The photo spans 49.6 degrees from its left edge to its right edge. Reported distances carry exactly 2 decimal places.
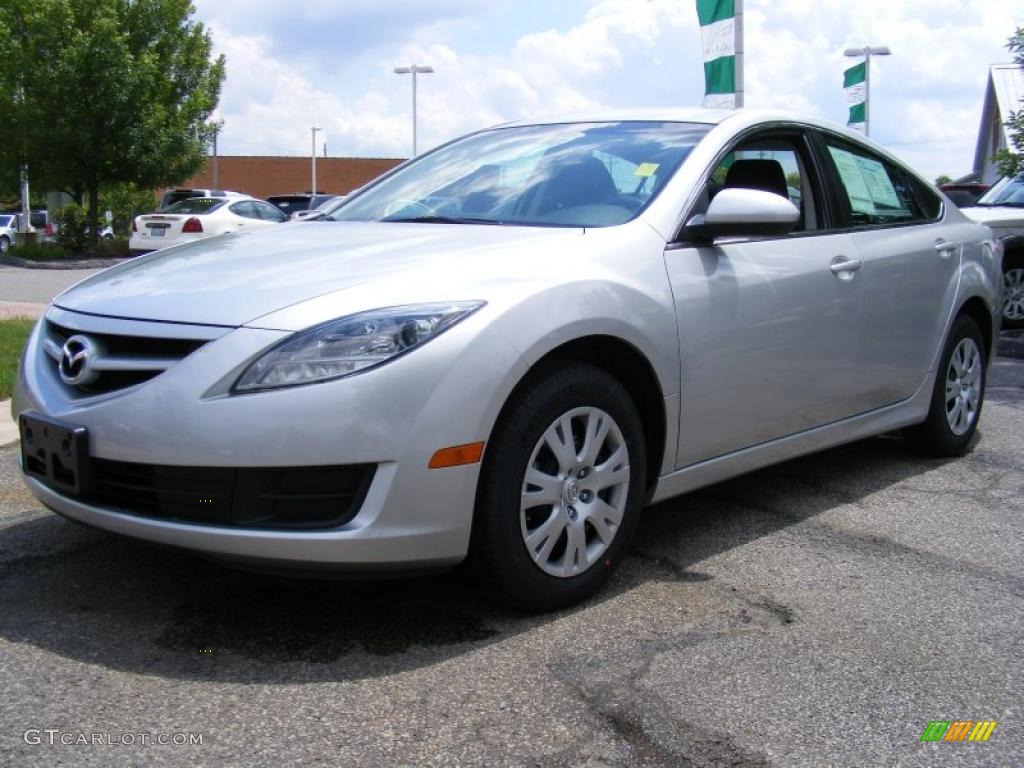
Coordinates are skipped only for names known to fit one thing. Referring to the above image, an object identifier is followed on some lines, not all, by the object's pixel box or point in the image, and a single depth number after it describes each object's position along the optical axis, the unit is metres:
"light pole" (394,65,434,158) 38.81
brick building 60.81
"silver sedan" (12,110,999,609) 2.85
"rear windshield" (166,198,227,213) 21.11
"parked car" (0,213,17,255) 39.19
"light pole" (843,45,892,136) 22.92
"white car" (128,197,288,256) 20.48
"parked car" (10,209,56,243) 26.73
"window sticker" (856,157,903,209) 4.88
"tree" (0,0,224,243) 22.39
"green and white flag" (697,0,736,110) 10.80
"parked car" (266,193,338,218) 26.48
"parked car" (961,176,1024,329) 10.16
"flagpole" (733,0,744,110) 10.88
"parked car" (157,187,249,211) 24.85
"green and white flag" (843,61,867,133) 18.59
